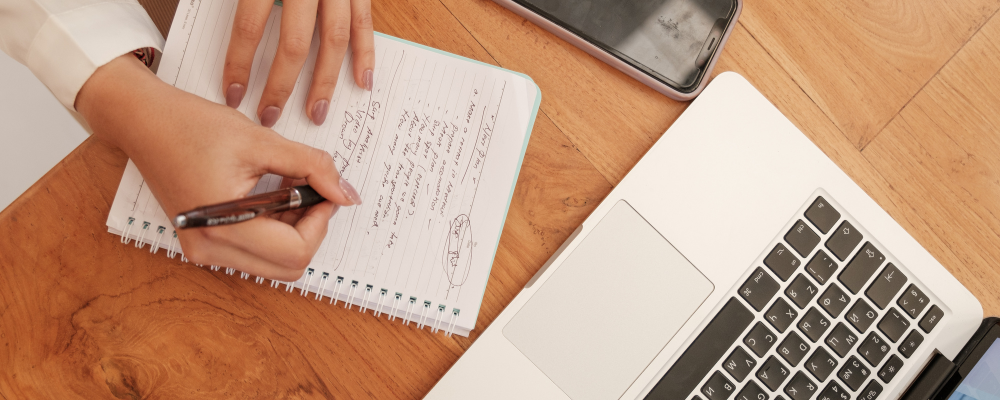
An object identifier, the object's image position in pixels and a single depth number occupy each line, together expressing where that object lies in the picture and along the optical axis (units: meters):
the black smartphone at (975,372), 0.44
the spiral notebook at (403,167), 0.47
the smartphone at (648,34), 0.48
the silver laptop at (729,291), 0.45
